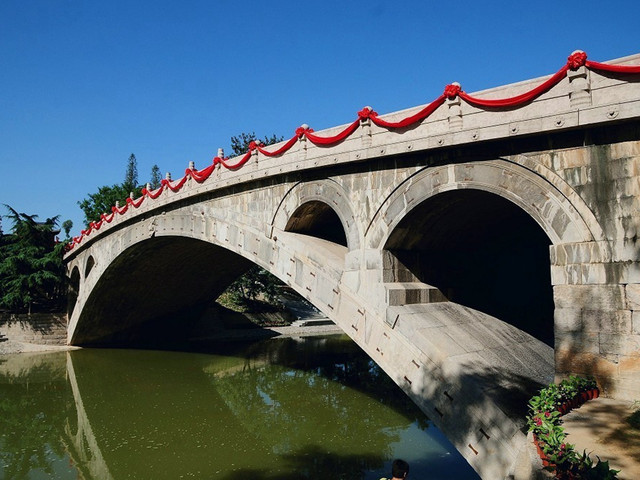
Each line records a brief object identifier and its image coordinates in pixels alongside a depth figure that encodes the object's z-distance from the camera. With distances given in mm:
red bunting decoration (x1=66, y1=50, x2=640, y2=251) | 7414
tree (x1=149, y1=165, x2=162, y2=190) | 90288
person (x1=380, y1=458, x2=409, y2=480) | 5227
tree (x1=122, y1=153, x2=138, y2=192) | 85000
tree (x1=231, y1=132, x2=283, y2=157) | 40656
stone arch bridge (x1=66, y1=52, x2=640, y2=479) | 7027
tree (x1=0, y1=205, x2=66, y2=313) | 29047
